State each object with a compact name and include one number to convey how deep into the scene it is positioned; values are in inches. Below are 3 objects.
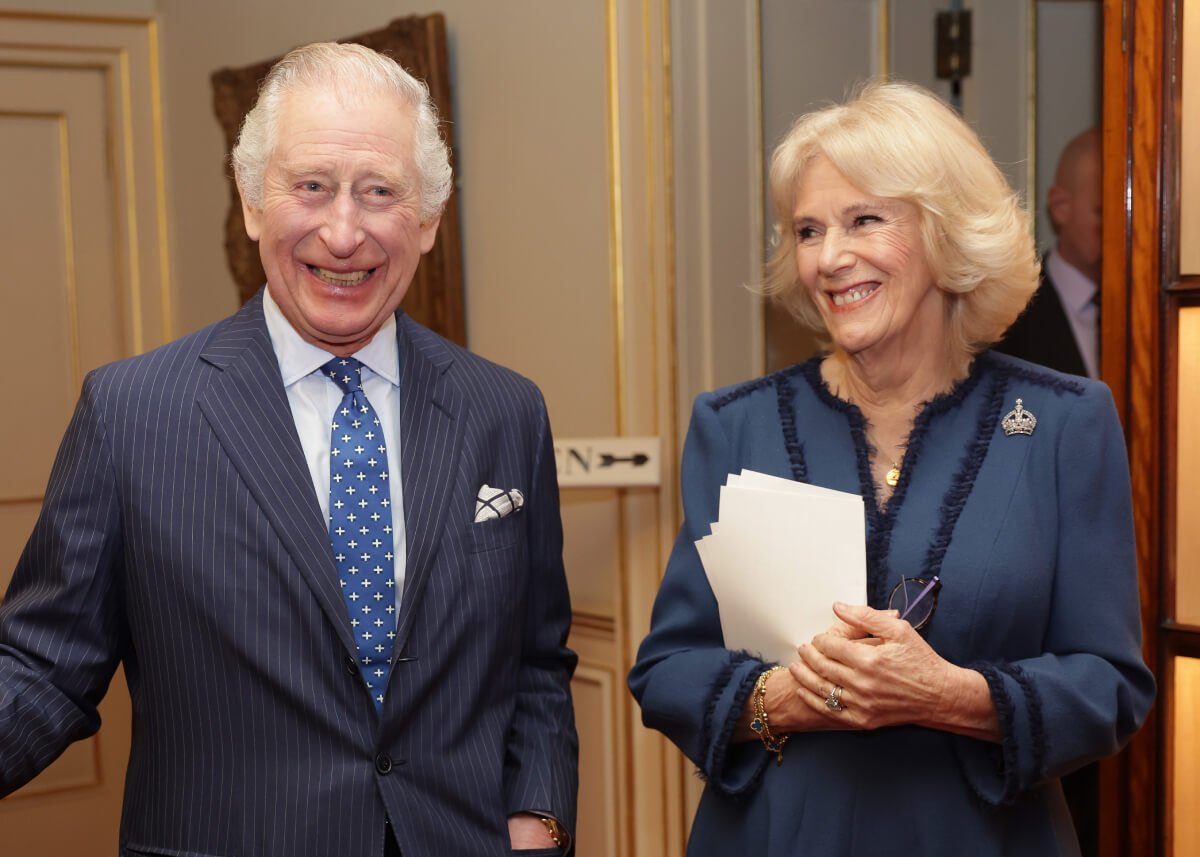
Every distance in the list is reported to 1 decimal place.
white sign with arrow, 124.5
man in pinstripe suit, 62.4
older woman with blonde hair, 66.8
